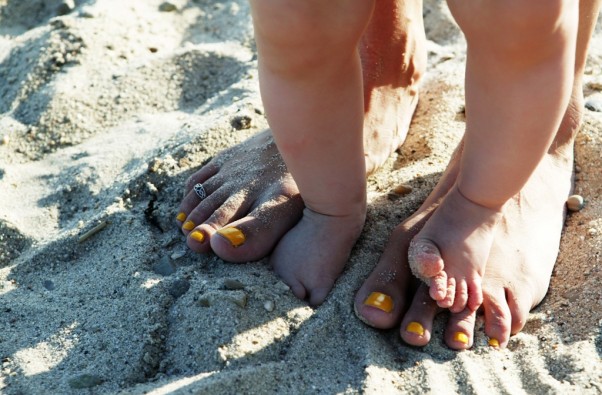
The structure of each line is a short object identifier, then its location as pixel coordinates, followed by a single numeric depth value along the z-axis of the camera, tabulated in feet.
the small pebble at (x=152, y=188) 7.48
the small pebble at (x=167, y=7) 10.69
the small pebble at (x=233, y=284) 6.00
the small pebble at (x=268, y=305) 5.85
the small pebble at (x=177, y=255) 6.57
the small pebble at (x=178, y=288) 6.07
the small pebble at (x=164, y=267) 6.41
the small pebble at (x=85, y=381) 5.32
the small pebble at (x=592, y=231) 6.67
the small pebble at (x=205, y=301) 5.81
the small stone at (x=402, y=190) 7.27
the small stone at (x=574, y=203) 7.06
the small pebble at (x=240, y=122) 8.25
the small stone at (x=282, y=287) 6.12
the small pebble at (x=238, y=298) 5.78
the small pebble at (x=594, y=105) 8.08
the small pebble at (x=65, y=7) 10.55
